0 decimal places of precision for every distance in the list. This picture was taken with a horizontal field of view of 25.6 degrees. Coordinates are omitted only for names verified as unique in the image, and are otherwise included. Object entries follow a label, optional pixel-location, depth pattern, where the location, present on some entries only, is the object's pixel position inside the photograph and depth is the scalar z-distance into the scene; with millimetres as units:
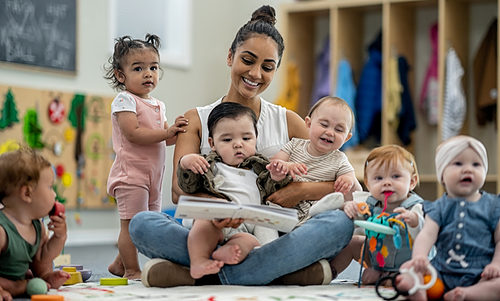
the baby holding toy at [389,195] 3202
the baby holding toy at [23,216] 3088
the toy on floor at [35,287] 3125
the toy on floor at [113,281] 3366
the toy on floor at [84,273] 3513
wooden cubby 6618
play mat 3014
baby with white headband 2987
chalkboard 5685
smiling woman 3241
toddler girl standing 3672
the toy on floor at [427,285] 2907
